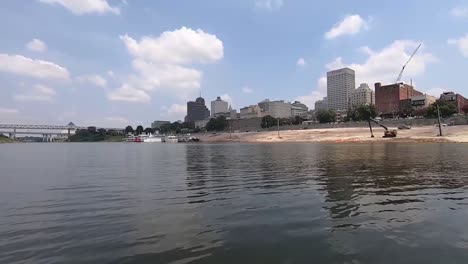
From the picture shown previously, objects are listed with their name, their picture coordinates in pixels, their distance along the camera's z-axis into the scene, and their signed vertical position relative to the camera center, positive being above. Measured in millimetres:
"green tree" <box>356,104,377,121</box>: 195188 +8459
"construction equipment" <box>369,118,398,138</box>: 149500 -2673
